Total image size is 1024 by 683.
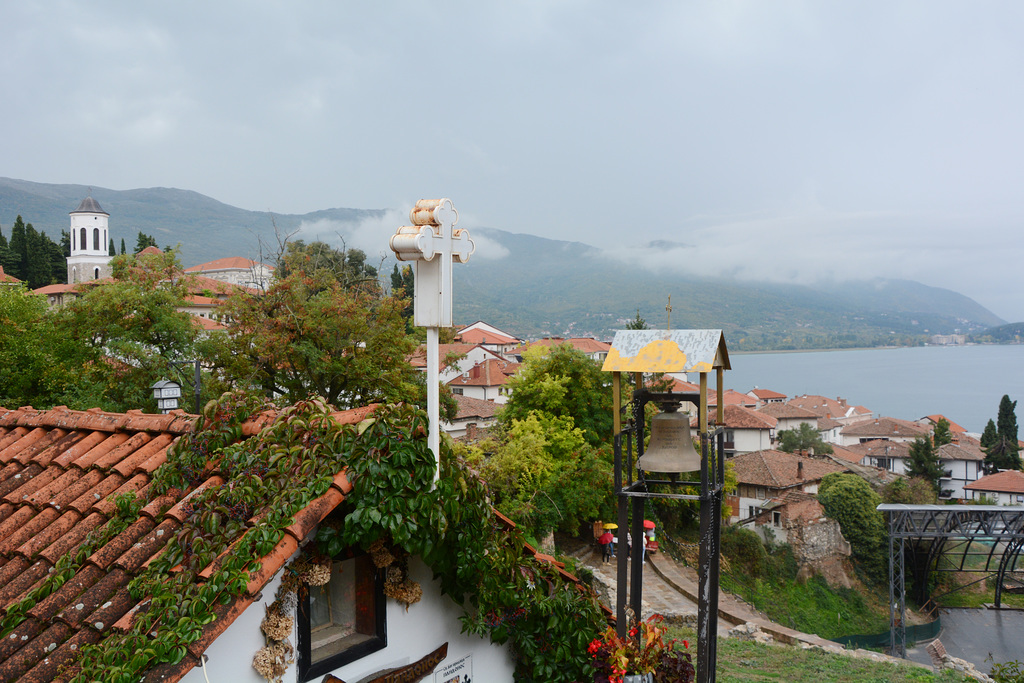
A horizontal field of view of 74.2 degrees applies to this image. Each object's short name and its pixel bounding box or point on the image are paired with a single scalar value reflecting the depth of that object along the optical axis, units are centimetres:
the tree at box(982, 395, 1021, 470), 6058
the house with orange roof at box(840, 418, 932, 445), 8131
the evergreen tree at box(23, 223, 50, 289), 5866
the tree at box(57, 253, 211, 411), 2369
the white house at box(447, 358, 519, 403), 6109
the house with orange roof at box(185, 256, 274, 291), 10474
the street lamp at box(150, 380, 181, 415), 1530
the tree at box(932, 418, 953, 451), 6323
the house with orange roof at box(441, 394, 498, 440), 4522
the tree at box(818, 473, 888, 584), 3422
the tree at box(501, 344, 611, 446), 2783
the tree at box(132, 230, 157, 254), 6388
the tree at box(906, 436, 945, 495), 5214
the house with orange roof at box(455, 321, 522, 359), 9131
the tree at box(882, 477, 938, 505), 4116
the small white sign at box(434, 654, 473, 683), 455
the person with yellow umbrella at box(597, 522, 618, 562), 2300
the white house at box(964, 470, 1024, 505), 5059
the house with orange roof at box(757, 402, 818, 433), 7825
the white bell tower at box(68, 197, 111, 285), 7569
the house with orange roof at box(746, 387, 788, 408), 10881
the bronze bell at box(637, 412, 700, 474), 659
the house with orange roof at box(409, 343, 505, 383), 5576
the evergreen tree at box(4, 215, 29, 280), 5844
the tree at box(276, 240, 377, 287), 3403
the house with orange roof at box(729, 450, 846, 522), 4069
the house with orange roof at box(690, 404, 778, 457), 6269
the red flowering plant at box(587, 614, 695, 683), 504
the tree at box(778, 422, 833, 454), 6788
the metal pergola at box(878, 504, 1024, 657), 2423
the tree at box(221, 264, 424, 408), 2431
